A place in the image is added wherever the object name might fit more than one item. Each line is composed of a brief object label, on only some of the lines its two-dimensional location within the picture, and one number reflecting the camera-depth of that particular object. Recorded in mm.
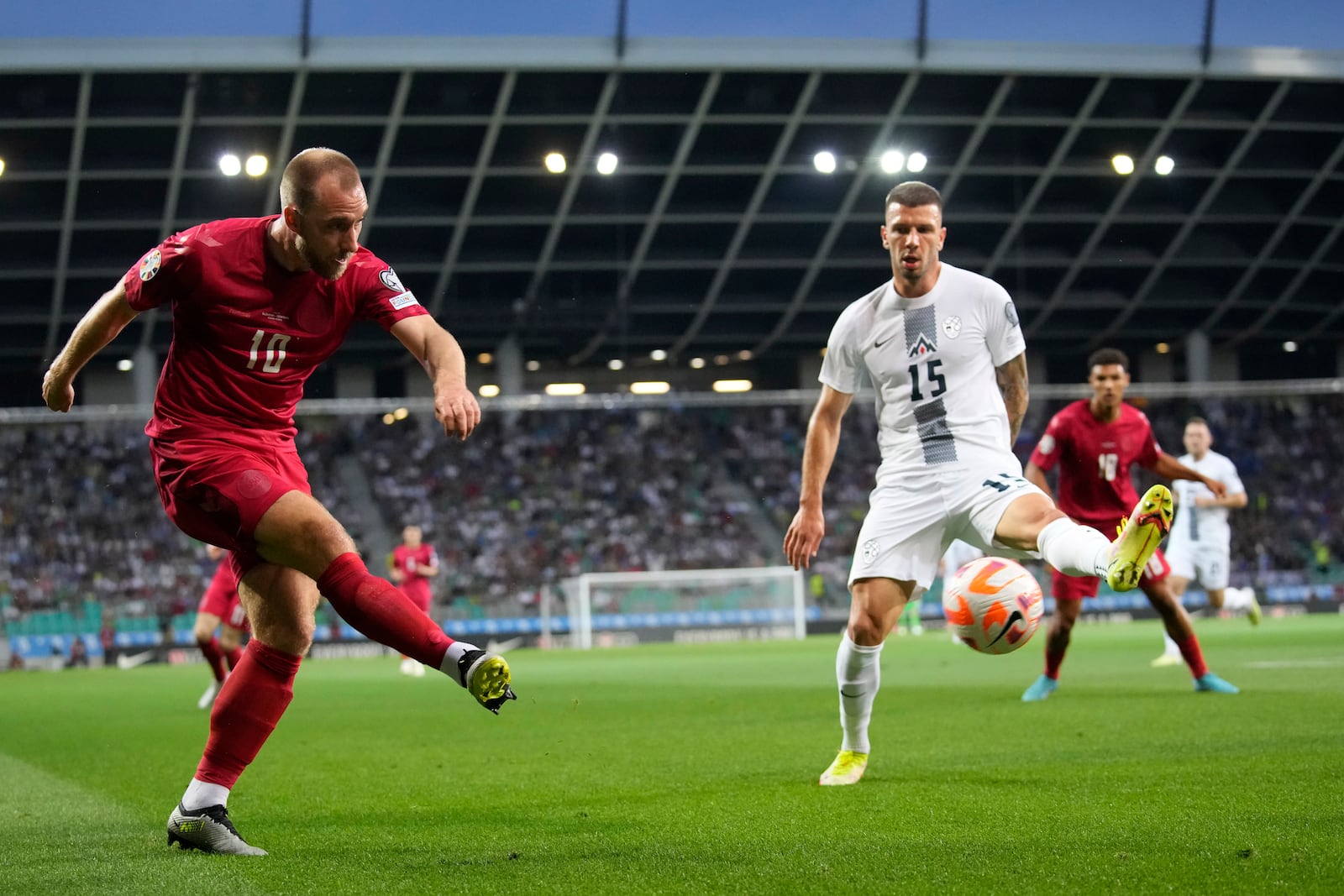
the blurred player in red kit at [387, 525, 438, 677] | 19016
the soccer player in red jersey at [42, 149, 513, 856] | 4680
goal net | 27953
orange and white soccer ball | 6039
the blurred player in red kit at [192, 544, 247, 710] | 13336
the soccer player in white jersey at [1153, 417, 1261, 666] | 16406
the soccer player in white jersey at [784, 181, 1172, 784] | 6188
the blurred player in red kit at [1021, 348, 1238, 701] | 10312
